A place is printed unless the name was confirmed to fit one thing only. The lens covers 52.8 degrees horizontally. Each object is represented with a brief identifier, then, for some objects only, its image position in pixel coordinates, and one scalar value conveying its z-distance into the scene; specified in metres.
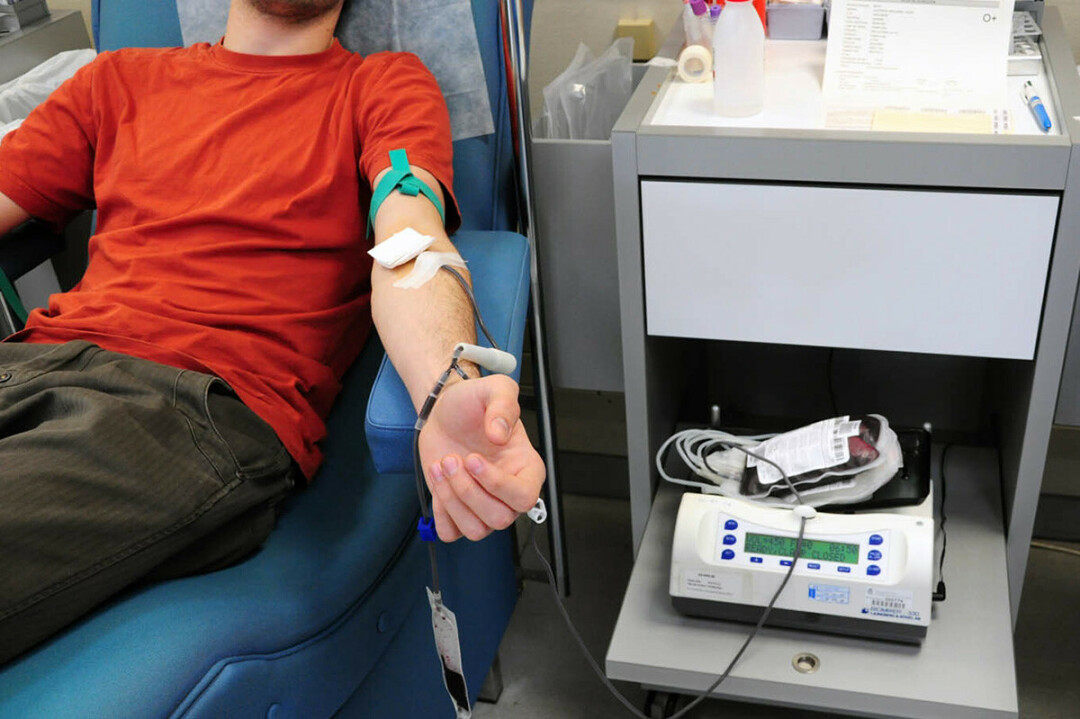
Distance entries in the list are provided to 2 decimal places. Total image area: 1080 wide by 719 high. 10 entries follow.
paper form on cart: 1.26
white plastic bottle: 1.31
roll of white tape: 1.45
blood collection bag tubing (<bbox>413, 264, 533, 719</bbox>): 1.05
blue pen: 1.22
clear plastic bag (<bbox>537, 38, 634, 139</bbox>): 1.63
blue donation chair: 1.02
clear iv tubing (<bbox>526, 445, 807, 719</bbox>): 1.31
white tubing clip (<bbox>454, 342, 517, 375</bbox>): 1.05
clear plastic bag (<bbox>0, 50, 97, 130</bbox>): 1.88
